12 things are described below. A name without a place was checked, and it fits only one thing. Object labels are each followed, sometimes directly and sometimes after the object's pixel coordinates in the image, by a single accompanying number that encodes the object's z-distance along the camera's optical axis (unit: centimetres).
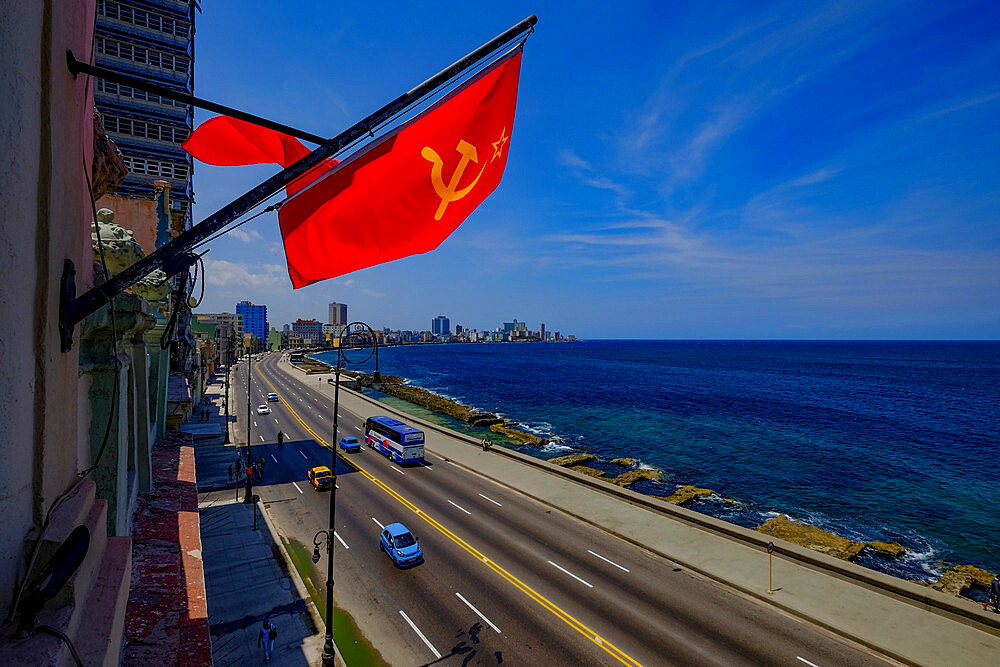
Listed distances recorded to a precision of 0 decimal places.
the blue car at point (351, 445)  3666
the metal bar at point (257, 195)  356
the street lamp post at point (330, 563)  1185
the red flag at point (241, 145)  688
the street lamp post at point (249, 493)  2495
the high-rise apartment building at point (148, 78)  4025
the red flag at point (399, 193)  645
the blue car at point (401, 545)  1808
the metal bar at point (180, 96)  359
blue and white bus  3209
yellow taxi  2752
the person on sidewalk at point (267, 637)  1304
